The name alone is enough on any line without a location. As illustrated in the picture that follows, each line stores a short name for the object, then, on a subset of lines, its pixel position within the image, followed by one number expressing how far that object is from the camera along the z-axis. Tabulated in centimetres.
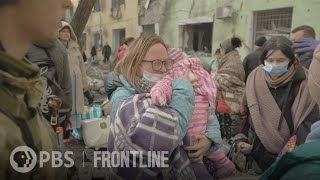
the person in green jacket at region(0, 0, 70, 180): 56
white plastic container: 272
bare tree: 349
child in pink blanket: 127
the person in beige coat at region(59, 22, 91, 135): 255
